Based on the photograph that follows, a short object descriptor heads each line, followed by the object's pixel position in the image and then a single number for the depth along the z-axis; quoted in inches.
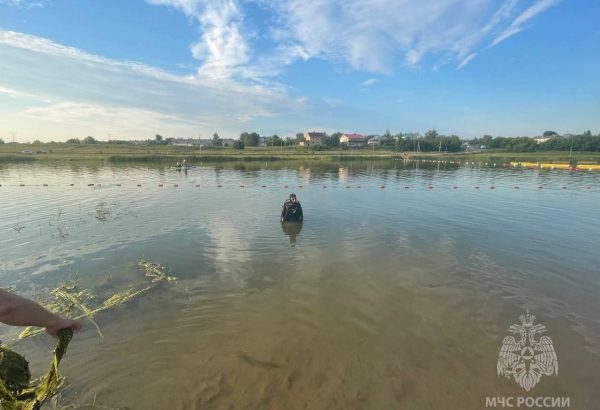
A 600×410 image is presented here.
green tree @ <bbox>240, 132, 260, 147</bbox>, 6442.4
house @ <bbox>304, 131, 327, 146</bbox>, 7317.9
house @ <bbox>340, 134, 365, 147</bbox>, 7052.2
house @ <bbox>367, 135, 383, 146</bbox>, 7042.3
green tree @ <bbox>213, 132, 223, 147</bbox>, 7279.5
